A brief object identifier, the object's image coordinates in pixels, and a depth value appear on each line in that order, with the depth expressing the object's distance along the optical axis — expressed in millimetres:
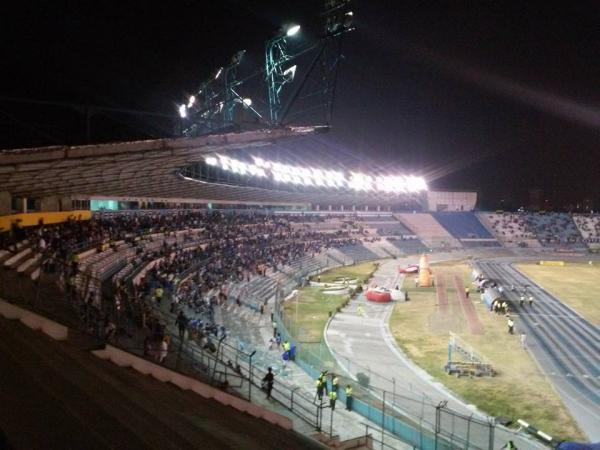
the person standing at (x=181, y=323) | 15822
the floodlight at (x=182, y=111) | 22353
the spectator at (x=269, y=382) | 13617
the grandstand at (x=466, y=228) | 82125
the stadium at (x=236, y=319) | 7172
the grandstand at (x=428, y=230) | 77812
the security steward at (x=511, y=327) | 25678
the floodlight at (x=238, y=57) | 19531
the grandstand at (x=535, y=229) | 83750
